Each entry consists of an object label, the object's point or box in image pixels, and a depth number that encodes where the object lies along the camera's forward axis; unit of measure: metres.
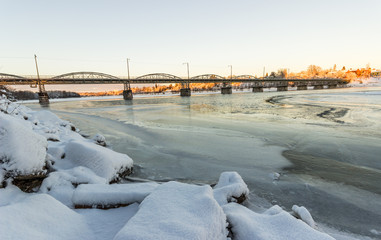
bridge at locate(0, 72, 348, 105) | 56.04
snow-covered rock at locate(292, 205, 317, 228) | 2.85
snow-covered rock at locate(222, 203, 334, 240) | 2.22
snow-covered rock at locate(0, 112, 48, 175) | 3.29
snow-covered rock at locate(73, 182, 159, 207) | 3.05
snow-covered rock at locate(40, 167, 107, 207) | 3.48
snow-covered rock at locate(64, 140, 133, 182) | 4.59
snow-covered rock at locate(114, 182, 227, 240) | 1.96
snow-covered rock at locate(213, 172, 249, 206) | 3.34
